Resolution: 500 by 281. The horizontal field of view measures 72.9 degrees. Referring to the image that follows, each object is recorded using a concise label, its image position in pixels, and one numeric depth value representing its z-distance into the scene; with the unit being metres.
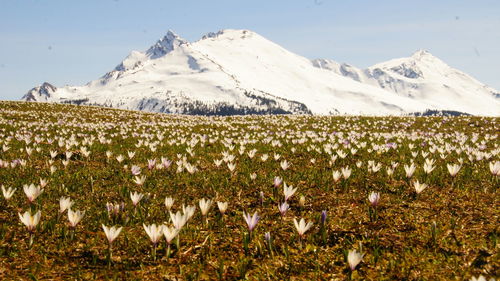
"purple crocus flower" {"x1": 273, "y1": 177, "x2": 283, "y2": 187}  5.10
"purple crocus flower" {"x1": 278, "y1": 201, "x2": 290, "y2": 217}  4.12
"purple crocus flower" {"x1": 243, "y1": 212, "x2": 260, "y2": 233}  3.50
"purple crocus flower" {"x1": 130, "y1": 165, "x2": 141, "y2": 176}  5.97
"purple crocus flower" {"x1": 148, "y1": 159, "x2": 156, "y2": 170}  6.61
